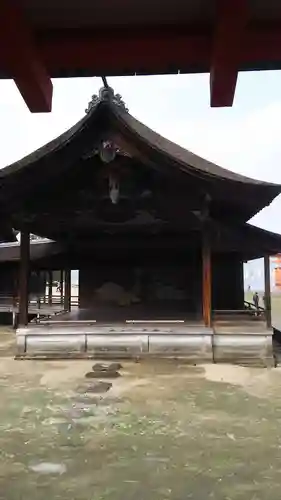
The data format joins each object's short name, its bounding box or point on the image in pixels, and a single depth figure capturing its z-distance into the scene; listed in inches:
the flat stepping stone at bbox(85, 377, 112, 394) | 283.6
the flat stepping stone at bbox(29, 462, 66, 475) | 163.3
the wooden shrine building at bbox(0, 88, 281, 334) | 380.5
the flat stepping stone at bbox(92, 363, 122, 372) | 355.3
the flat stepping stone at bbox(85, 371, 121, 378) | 329.1
